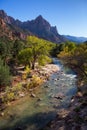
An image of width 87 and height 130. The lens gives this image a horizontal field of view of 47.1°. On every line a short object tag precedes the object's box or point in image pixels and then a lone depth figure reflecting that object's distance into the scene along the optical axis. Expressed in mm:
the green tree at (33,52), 31056
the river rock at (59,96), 20007
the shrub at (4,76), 19837
